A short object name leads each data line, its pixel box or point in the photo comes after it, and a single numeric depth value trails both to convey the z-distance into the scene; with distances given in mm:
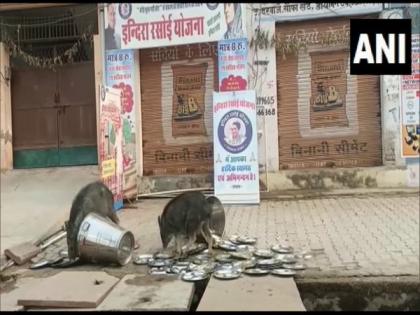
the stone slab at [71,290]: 4208
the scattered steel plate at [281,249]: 5547
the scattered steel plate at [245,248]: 5652
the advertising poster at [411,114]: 9164
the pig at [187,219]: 5328
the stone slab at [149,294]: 4152
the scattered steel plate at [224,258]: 5273
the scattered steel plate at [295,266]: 4961
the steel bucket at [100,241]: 5180
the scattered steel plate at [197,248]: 5492
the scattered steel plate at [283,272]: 4773
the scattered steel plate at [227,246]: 5715
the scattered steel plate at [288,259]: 5176
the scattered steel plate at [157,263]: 5234
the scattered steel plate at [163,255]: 5438
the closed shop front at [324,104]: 9523
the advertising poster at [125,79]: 9961
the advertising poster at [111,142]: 7863
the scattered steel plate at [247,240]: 5969
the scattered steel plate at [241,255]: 5348
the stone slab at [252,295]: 3975
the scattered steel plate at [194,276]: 4754
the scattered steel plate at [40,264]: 5550
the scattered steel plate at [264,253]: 5379
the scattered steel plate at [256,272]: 4828
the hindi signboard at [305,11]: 9328
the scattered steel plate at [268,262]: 5085
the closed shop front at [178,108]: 9984
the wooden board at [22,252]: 5730
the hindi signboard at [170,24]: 9578
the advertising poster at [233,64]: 9547
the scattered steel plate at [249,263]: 5059
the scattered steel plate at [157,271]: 5023
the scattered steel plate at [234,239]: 6005
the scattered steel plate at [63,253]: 5801
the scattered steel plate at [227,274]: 4734
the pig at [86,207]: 5254
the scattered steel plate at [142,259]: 5387
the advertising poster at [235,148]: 8711
